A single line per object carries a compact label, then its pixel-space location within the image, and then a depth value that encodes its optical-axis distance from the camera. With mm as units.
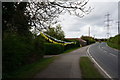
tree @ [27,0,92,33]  4777
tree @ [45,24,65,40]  31553
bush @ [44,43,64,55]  11844
